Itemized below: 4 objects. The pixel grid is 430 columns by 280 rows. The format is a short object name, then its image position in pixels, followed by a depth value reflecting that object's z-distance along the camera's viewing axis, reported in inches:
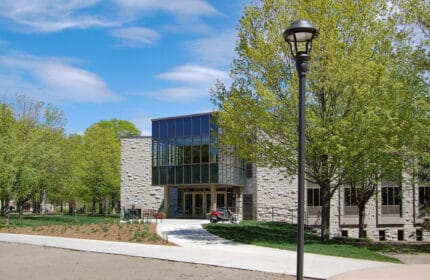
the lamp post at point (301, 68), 287.1
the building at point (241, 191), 1462.8
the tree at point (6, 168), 1015.6
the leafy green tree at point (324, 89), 732.0
